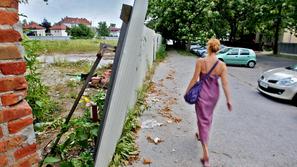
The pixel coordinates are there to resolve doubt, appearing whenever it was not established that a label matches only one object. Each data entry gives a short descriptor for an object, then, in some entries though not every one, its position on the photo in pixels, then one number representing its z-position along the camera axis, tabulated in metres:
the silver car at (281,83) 6.98
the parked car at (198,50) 24.23
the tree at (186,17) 23.72
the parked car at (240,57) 16.66
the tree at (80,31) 55.41
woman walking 3.53
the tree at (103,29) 69.75
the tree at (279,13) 25.09
